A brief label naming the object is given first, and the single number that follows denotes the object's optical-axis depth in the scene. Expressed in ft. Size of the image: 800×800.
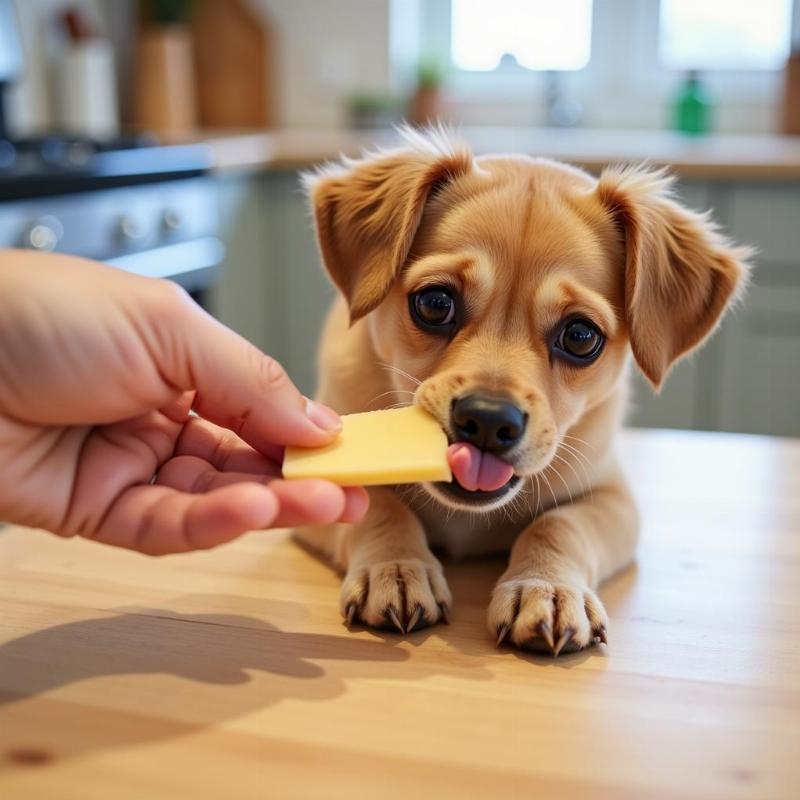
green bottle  12.30
